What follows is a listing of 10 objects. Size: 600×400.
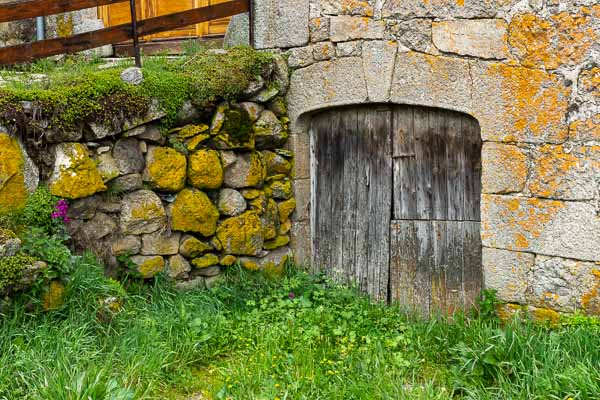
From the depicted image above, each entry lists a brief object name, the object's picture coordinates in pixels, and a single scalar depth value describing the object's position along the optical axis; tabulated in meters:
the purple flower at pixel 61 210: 4.14
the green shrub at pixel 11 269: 3.65
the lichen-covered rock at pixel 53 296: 3.90
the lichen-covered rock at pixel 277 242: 5.37
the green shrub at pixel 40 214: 4.02
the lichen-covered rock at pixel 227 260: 5.05
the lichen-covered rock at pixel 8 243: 3.69
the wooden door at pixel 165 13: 6.37
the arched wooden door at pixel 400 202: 4.82
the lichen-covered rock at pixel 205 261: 4.91
